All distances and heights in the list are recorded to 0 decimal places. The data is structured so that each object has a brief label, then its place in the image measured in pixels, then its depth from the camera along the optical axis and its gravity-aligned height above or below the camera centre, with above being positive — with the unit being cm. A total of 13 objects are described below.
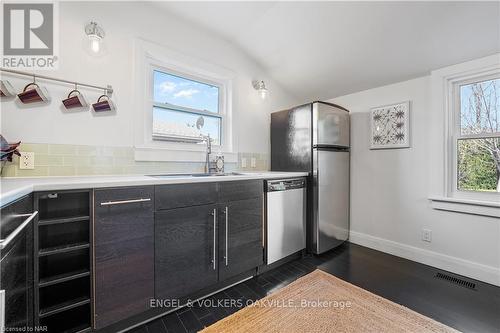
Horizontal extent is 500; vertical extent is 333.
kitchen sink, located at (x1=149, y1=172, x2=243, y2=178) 206 -7
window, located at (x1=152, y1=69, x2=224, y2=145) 218 +63
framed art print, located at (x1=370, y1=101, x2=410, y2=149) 247 +49
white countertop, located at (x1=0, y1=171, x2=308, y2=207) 87 -9
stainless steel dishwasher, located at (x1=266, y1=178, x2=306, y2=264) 211 -52
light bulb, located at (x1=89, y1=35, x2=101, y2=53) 165 +95
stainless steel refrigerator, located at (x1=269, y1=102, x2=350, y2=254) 244 +9
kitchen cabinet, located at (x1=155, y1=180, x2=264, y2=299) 146 -52
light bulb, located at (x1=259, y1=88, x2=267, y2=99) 281 +97
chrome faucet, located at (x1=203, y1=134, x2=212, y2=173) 230 +14
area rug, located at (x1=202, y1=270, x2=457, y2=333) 140 -103
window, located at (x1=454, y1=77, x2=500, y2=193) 201 +31
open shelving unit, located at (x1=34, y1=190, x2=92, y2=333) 115 -58
